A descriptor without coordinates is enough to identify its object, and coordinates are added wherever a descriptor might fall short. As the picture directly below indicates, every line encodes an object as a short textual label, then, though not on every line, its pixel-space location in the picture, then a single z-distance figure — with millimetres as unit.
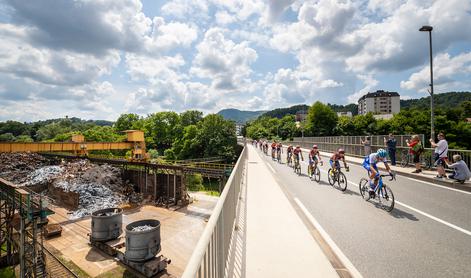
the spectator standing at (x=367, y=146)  19750
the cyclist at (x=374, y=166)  7730
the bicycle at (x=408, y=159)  13758
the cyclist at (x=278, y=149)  24684
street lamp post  13253
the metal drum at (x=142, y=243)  14352
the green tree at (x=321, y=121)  72625
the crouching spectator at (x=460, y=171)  9574
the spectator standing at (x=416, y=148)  12594
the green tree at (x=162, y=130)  86812
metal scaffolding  13469
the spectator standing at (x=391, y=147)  15406
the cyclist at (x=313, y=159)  13010
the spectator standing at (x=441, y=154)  10539
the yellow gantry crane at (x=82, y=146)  24727
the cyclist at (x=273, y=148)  26217
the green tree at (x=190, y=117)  96188
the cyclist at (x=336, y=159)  10578
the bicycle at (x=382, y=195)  7177
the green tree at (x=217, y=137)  66500
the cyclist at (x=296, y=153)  16172
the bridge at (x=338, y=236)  3848
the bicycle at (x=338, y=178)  10428
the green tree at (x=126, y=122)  100375
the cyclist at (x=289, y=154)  19845
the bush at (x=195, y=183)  47394
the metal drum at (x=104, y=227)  17750
